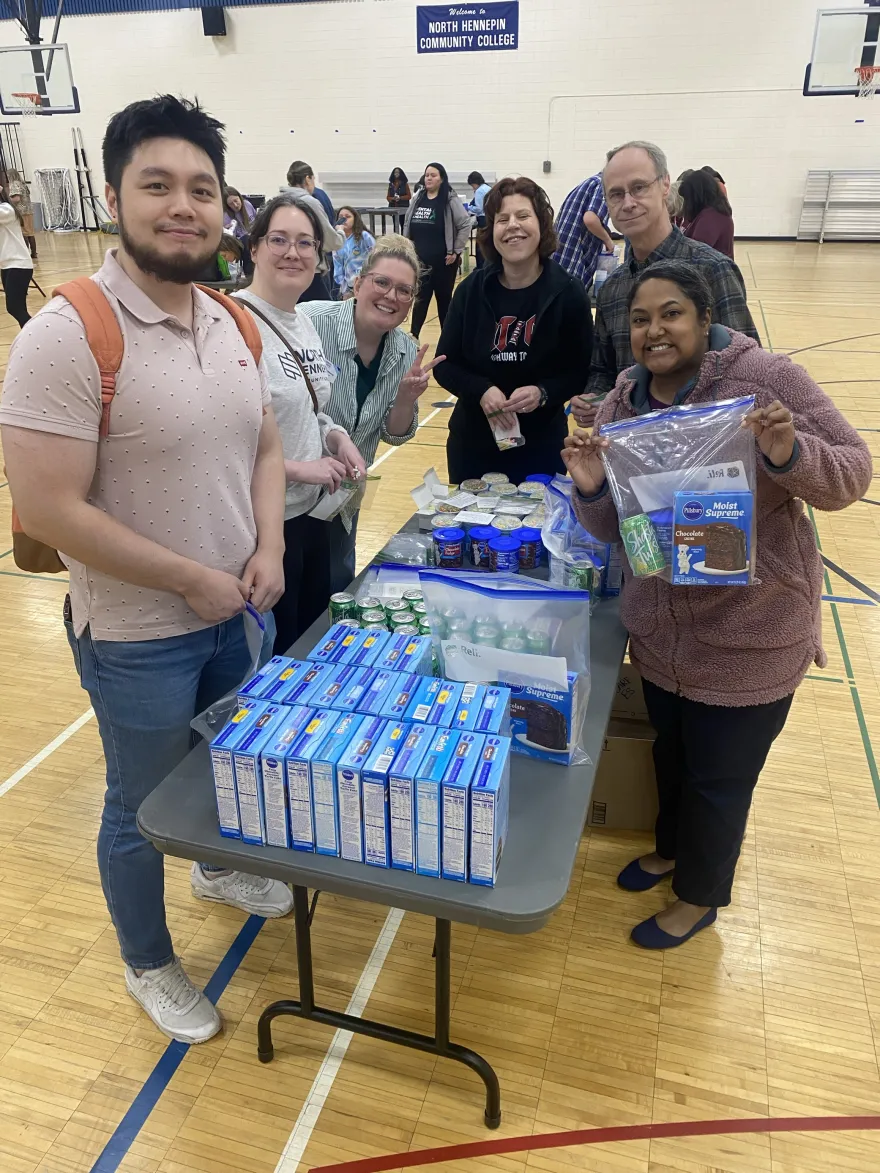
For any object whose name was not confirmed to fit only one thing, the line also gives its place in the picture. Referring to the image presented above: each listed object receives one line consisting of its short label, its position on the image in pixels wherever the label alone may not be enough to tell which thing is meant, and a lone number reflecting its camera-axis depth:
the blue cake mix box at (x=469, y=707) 1.50
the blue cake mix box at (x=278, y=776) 1.41
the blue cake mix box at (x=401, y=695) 1.54
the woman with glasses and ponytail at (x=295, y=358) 2.26
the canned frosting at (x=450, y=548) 2.33
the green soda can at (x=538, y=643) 1.79
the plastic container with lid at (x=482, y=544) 2.36
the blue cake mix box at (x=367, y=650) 1.76
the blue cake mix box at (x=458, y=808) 1.32
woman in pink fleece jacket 1.71
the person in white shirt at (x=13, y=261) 7.57
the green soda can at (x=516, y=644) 1.79
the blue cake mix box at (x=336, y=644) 1.78
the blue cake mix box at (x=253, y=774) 1.42
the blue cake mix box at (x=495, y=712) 1.49
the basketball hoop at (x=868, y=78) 13.45
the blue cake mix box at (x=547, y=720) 1.61
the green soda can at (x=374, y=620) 2.01
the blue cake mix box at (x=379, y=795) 1.36
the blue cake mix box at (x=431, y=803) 1.33
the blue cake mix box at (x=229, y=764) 1.43
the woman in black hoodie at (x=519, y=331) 2.83
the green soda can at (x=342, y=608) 2.05
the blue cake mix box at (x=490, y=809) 1.31
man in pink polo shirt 1.41
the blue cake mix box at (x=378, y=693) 1.56
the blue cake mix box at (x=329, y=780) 1.38
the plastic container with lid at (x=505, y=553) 2.32
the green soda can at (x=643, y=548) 1.75
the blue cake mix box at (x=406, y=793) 1.35
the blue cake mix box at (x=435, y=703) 1.52
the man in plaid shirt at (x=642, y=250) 2.61
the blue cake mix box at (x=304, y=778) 1.39
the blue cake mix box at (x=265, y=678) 1.60
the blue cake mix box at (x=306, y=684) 1.59
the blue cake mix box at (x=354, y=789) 1.37
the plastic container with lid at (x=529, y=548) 2.35
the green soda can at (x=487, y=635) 1.80
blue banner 15.46
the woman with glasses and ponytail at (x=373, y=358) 2.52
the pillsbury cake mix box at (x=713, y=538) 1.64
